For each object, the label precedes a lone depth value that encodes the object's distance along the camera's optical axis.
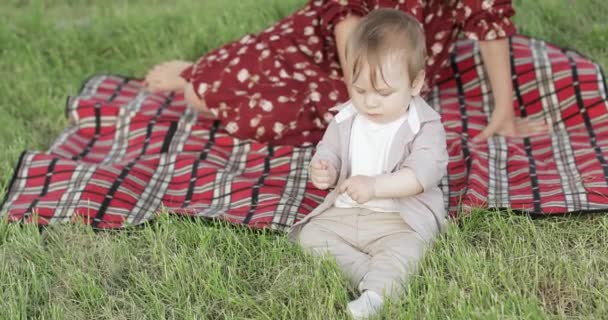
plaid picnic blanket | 2.89
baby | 2.36
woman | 3.25
